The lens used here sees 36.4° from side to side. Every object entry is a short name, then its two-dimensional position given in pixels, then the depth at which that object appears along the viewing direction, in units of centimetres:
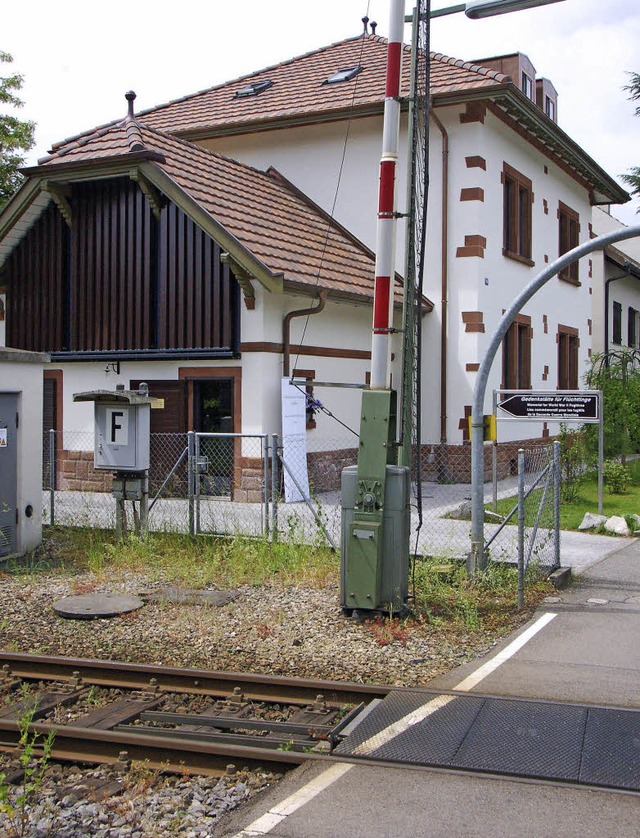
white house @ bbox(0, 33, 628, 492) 1579
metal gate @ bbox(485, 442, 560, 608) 911
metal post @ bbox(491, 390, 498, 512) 1423
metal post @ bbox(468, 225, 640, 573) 980
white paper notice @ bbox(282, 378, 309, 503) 1541
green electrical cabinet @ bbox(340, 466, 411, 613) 841
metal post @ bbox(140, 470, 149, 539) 1219
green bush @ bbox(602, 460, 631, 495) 1791
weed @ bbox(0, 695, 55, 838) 466
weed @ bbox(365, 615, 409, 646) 796
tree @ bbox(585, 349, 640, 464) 1947
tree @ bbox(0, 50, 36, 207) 2481
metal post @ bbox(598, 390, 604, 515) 1444
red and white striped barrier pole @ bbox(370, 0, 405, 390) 855
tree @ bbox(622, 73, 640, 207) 3291
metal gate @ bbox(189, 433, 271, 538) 1487
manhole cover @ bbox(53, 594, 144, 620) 887
